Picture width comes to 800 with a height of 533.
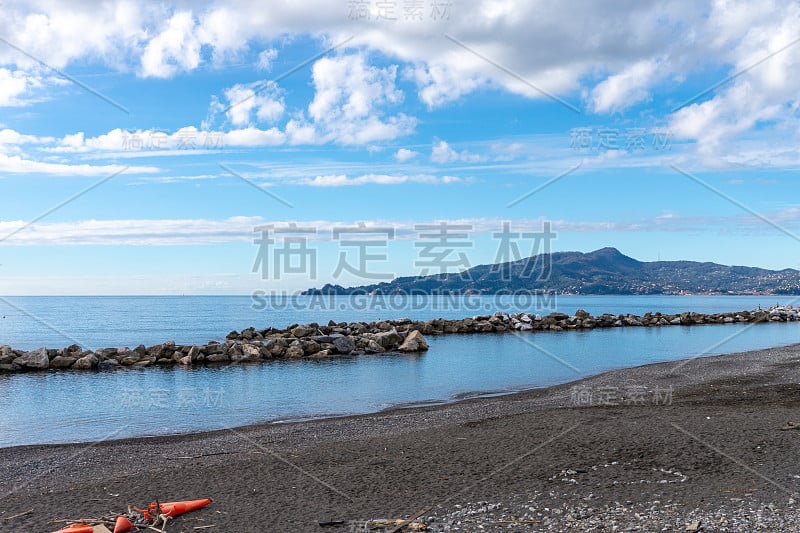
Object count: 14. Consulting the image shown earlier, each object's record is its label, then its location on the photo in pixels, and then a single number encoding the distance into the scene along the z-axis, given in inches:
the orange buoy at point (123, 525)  285.4
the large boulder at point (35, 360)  973.8
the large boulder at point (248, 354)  1097.4
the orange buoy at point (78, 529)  279.7
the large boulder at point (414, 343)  1269.7
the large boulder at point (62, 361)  994.7
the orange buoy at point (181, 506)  306.2
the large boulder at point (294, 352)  1148.4
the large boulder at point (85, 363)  991.0
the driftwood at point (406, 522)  283.9
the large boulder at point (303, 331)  1344.7
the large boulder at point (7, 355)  969.5
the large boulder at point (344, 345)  1203.2
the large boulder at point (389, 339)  1279.5
